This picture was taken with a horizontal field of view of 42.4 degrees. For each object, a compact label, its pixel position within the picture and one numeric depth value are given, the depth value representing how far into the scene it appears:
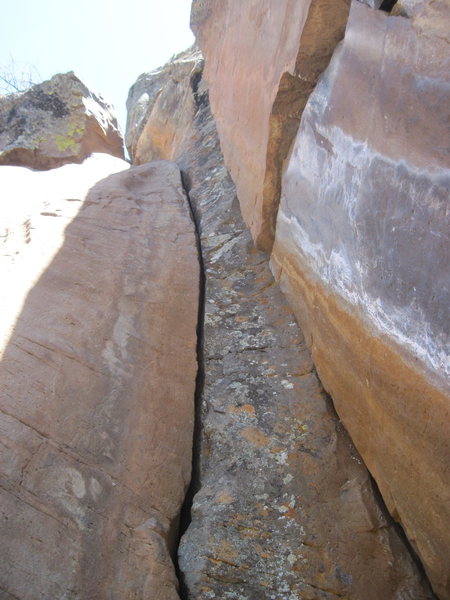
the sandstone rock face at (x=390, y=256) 1.95
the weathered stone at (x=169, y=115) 6.92
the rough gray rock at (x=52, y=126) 6.61
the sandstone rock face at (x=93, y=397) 2.16
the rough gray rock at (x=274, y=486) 2.27
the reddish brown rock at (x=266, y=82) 3.22
